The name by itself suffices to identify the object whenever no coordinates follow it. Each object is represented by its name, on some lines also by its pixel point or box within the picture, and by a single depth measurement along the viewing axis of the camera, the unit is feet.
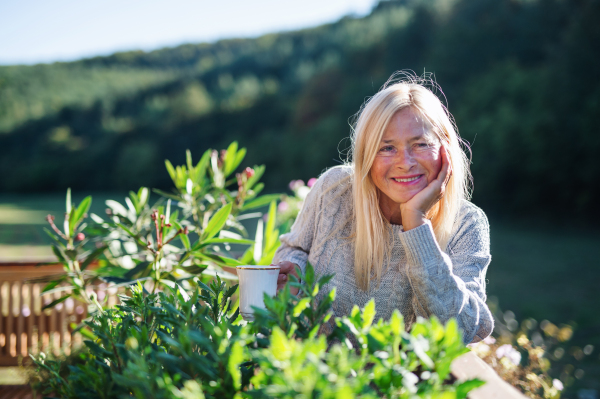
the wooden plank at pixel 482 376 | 2.33
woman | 4.26
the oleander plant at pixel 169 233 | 5.60
